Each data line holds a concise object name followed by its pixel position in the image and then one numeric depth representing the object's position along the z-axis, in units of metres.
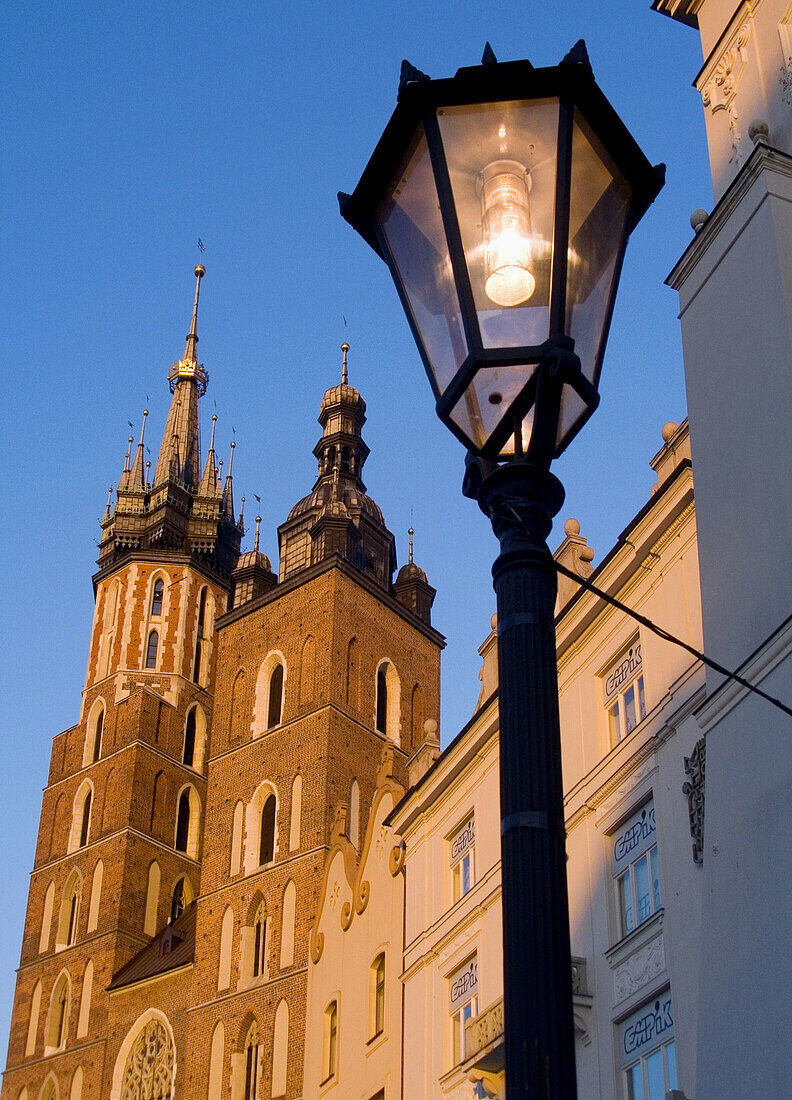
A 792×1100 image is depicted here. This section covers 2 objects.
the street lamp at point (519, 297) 3.63
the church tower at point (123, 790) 37.69
